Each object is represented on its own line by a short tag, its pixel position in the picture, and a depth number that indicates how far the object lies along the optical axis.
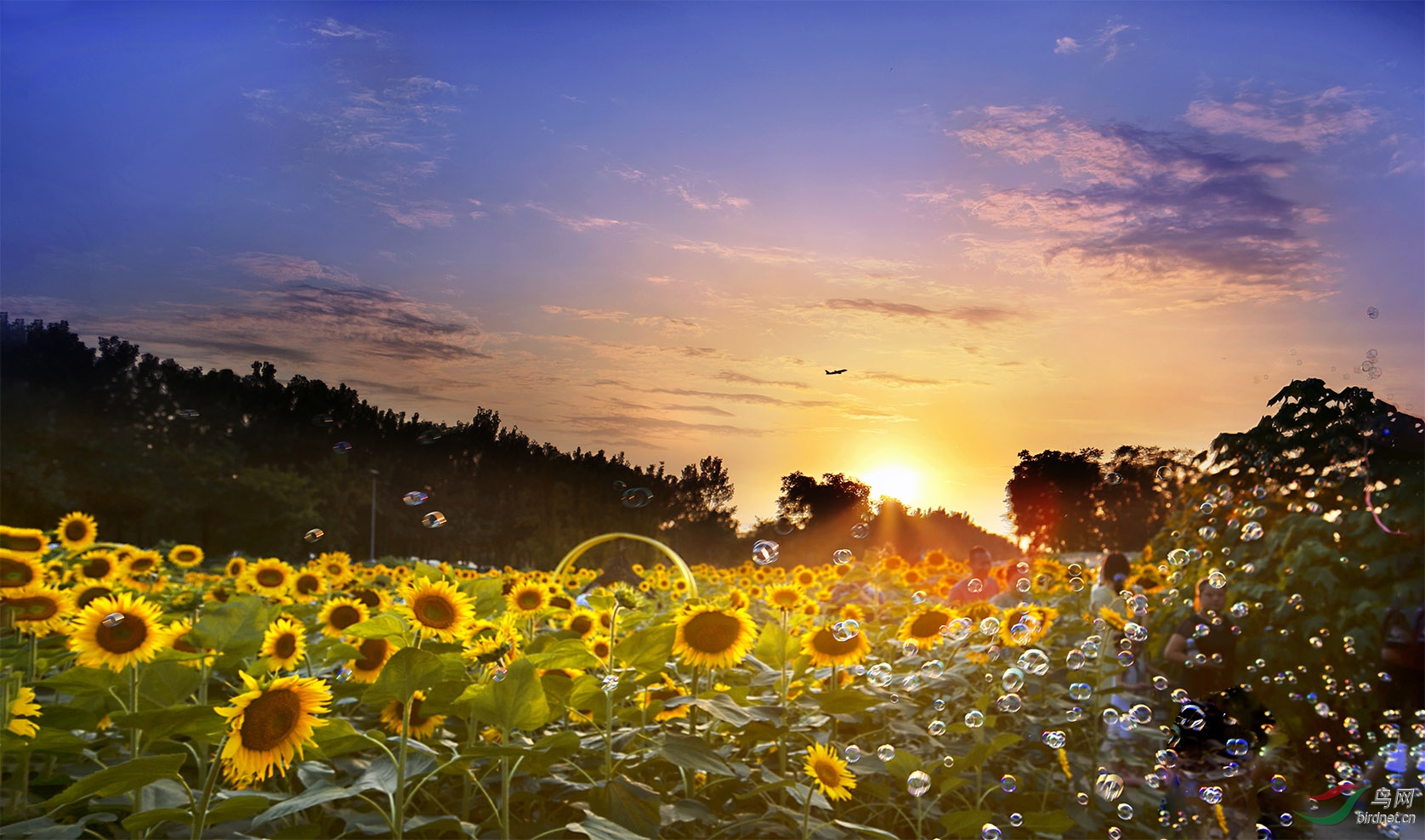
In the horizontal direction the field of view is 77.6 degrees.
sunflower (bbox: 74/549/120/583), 2.58
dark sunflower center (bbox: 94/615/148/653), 1.68
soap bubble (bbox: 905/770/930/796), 1.86
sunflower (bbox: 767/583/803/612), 2.56
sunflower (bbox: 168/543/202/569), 3.83
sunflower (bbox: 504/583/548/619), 2.14
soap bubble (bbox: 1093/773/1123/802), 2.54
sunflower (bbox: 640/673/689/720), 1.83
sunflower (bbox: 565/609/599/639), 2.02
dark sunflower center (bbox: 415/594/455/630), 1.62
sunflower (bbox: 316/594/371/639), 2.06
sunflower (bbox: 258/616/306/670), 1.78
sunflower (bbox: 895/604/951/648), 2.51
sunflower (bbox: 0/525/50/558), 2.14
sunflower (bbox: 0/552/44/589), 1.95
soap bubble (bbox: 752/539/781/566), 3.10
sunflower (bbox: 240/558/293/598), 2.82
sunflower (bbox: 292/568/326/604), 2.90
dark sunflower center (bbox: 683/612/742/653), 1.76
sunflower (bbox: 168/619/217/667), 1.80
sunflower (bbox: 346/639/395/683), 1.69
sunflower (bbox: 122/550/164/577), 2.89
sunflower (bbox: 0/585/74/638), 1.87
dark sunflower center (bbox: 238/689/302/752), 1.27
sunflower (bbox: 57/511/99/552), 3.32
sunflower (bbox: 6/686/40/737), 1.45
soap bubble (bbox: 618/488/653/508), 4.02
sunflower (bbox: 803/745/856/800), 1.65
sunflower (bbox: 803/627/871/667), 2.11
